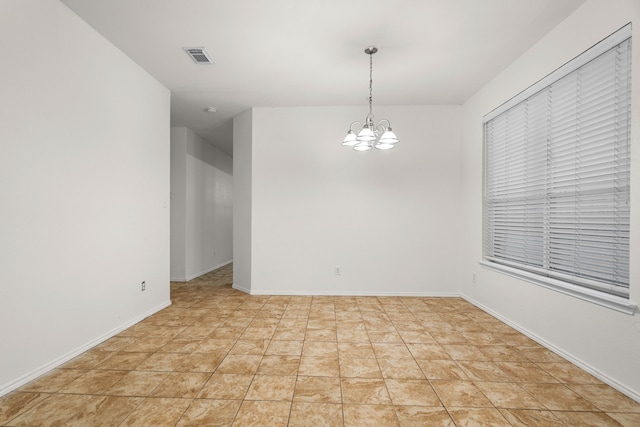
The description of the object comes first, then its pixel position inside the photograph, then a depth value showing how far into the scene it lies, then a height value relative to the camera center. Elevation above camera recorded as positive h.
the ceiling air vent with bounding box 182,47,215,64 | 3.14 +1.70
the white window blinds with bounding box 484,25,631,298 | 2.21 +0.37
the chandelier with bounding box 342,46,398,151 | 2.96 +0.75
